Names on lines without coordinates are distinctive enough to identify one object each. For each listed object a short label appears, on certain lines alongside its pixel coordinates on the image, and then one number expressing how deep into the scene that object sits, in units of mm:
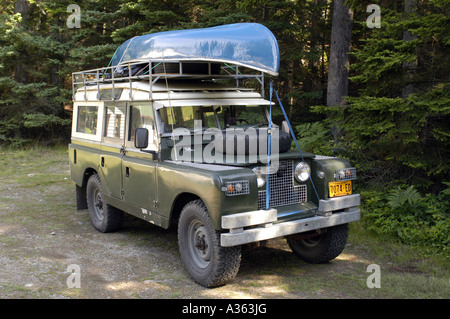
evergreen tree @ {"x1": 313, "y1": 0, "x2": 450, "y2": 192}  6746
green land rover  4945
